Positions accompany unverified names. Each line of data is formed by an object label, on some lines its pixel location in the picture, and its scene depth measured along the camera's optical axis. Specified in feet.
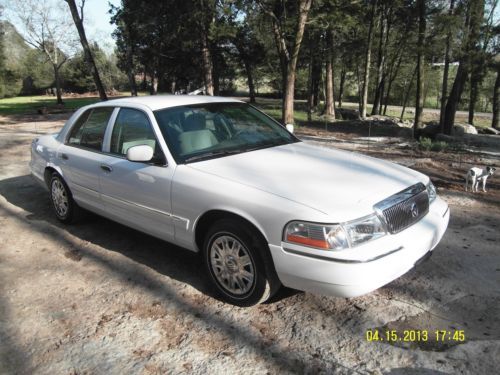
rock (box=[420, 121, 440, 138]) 58.29
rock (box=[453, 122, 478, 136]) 61.77
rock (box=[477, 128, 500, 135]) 81.20
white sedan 9.39
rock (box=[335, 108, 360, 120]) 95.40
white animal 20.89
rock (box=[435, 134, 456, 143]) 48.07
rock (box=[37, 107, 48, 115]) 80.96
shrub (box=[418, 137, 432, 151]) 34.32
